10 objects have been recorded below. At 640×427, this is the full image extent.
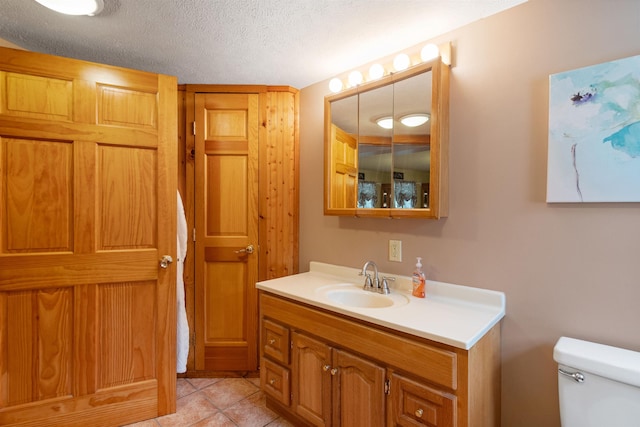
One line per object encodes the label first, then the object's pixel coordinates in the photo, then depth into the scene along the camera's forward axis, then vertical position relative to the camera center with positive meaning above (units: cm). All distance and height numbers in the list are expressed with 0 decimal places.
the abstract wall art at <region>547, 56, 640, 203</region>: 114 +30
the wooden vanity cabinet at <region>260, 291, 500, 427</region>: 117 -71
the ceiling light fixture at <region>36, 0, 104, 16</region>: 138 +93
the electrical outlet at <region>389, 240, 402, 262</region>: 181 -22
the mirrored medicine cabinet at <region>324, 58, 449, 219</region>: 157 +38
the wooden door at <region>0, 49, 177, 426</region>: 161 -17
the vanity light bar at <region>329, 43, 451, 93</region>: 159 +82
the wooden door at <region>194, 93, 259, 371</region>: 230 -14
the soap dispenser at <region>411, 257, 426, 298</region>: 165 -37
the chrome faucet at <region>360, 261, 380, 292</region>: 179 -40
